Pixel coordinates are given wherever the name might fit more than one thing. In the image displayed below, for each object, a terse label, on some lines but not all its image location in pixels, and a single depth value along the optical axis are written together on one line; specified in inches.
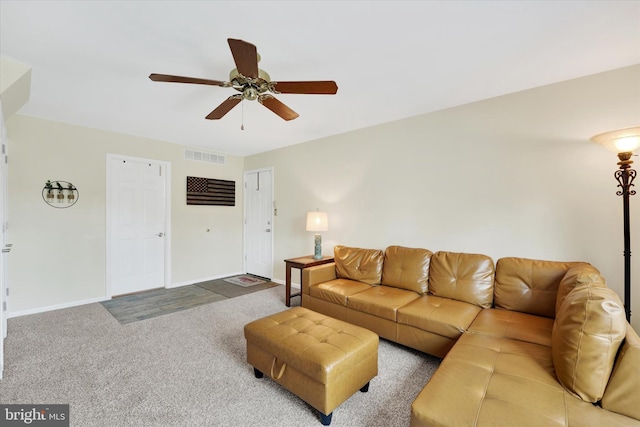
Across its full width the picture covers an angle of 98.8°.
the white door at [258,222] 199.5
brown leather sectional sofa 45.6
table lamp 152.4
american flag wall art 189.5
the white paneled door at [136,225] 159.8
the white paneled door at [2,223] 86.3
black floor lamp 75.4
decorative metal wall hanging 137.1
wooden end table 140.9
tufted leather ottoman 64.2
